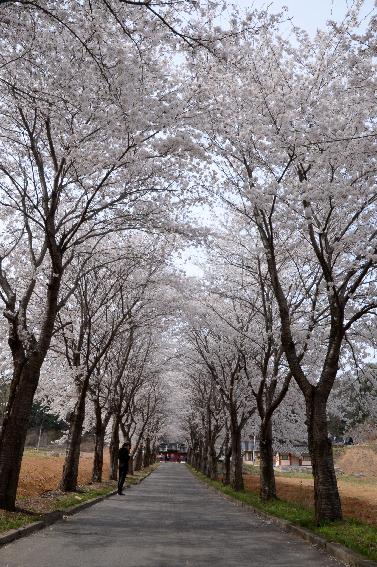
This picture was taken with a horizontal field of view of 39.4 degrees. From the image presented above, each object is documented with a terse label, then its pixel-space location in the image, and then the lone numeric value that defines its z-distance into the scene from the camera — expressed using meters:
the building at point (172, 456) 129.25
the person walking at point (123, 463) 20.40
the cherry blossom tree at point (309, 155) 10.90
